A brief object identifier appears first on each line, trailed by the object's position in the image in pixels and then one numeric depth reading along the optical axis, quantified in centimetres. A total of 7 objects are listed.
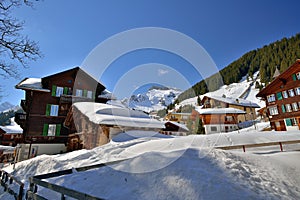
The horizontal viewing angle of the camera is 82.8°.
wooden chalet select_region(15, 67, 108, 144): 2312
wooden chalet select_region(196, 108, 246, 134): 4191
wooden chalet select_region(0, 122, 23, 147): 4503
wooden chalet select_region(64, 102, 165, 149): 1402
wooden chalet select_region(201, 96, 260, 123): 5625
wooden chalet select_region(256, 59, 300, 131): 2888
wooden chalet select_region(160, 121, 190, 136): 3418
